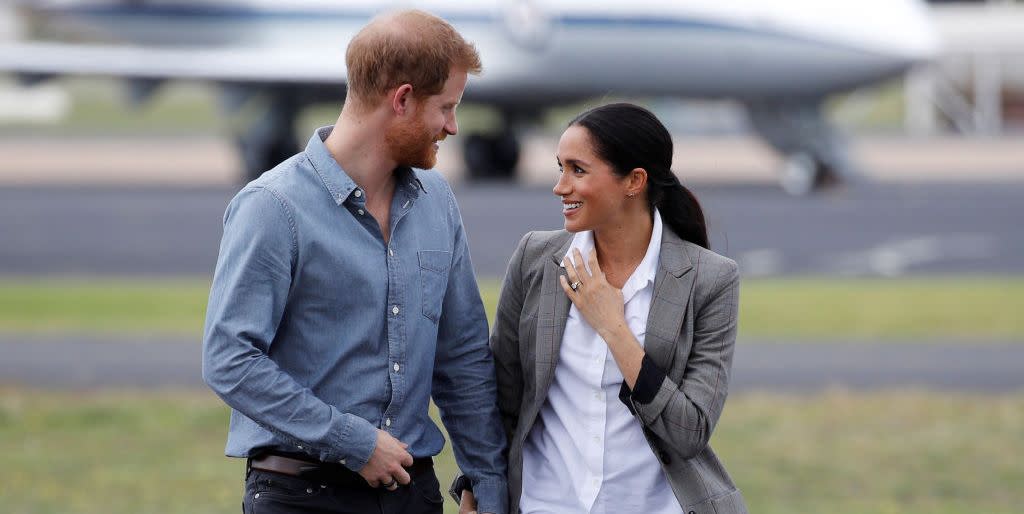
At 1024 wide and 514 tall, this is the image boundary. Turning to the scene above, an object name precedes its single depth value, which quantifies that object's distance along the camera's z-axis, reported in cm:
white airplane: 4687
